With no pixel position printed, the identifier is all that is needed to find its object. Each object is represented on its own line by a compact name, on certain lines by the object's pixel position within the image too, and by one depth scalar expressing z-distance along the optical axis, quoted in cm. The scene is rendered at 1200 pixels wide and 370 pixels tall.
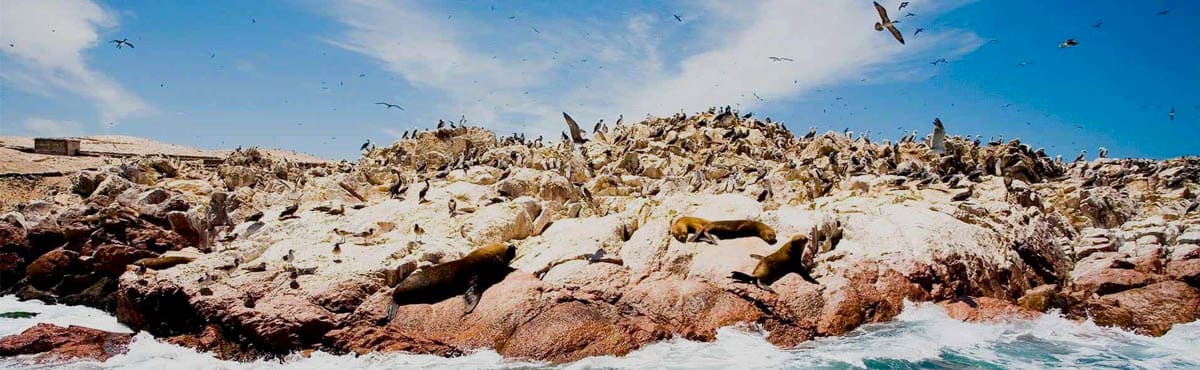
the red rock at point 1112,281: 1050
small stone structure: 3959
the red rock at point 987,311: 1006
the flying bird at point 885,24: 1000
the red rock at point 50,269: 1372
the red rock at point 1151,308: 980
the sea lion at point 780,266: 1034
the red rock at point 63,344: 934
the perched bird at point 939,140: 1976
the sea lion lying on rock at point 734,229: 1220
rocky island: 977
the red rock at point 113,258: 1384
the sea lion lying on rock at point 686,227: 1195
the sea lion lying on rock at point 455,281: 1035
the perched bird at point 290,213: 1520
